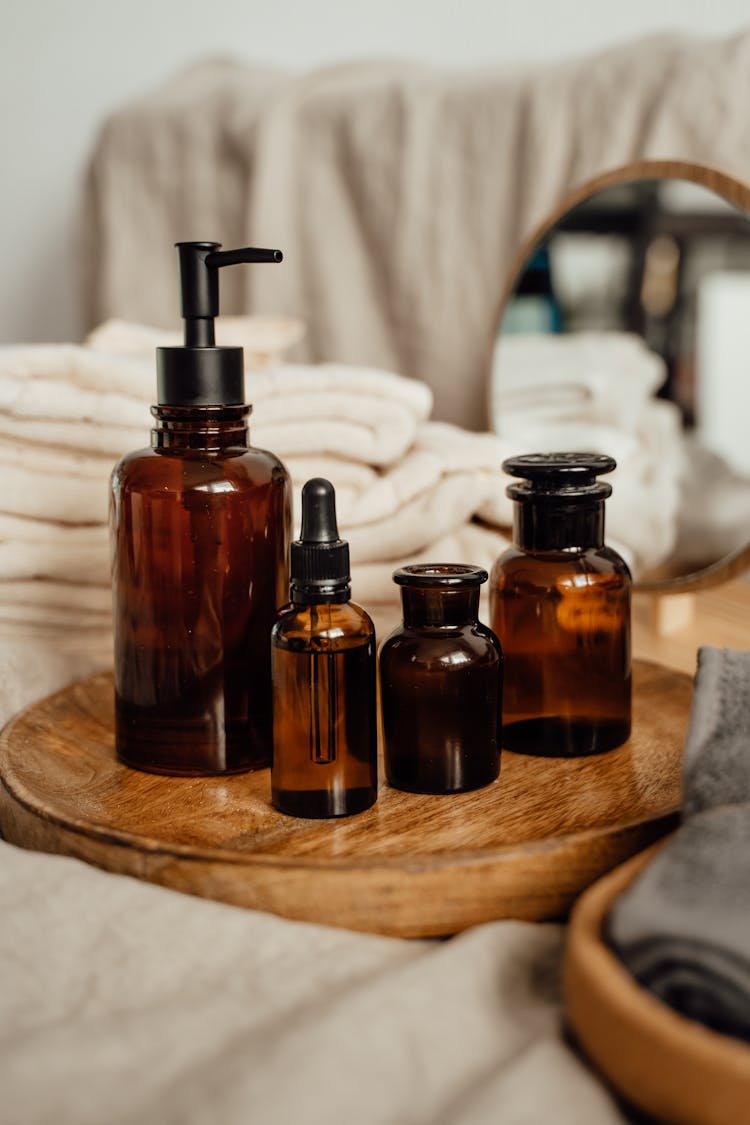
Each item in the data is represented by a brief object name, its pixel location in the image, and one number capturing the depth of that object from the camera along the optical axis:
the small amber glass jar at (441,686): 0.48
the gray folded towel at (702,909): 0.32
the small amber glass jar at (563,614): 0.52
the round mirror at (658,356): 0.82
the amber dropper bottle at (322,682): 0.46
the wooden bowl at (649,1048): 0.30
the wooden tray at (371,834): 0.41
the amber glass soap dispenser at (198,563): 0.50
